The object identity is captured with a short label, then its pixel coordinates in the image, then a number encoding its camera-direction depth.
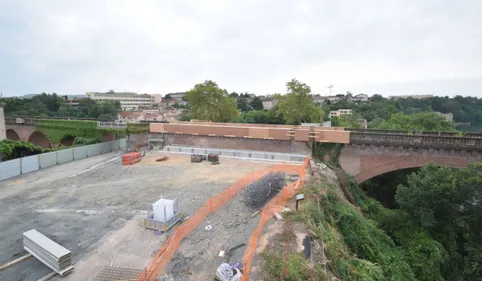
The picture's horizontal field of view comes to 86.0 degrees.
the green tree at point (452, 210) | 11.61
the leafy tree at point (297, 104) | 30.47
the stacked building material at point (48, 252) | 7.99
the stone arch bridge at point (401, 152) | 16.77
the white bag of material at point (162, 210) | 10.59
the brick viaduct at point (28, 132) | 36.76
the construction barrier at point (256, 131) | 20.31
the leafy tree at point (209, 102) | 34.78
